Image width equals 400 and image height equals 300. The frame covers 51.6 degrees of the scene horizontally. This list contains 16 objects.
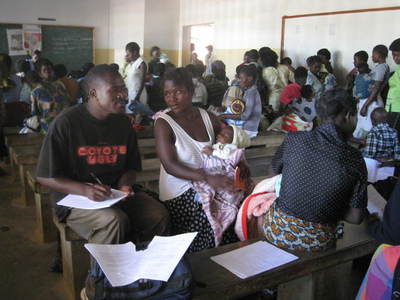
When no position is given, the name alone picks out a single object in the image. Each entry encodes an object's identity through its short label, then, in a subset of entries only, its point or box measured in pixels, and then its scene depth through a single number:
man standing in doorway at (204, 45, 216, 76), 10.41
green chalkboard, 10.70
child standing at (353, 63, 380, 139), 6.19
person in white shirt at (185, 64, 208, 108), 6.16
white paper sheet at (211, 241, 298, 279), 1.93
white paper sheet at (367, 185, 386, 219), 2.50
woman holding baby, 2.57
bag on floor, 1.54
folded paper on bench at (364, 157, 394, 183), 4.06
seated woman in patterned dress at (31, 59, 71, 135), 4.36
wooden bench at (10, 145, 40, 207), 3.84
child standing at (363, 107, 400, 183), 4.42
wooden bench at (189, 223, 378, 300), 1.80
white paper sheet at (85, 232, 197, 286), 1.58
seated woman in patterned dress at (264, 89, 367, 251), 1.93
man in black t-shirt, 2.20
